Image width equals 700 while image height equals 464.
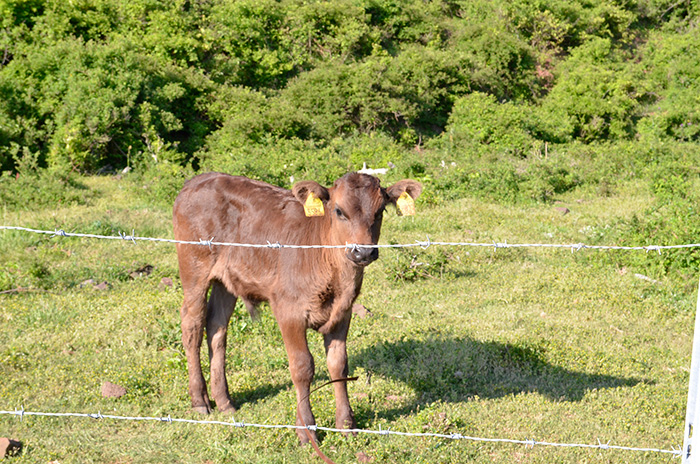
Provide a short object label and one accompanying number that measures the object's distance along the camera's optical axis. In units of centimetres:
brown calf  983
